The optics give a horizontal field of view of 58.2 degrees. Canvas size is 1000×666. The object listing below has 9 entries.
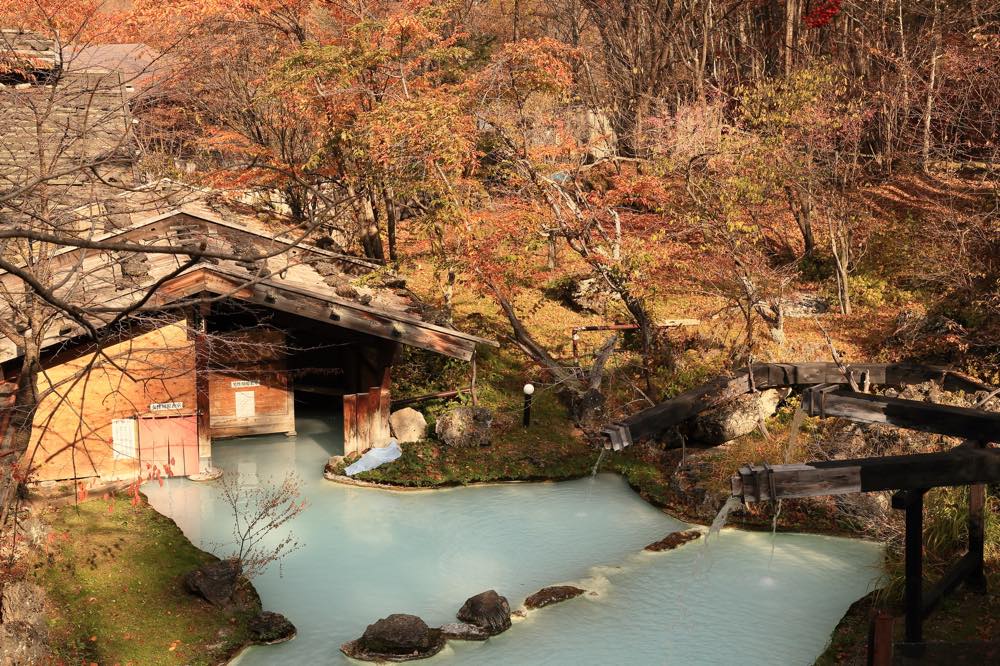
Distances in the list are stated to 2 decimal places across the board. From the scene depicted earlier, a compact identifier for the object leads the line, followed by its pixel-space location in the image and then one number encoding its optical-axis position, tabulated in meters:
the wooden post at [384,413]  17.44
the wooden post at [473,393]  18.81
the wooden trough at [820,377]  12.27
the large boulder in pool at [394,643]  10.91
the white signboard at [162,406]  16.23
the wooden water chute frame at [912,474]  7.89
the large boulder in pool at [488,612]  11.48
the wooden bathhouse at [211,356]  15.14
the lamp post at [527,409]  18.55
